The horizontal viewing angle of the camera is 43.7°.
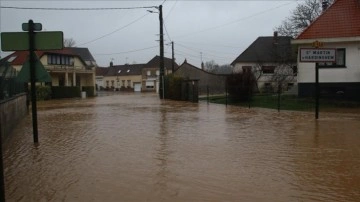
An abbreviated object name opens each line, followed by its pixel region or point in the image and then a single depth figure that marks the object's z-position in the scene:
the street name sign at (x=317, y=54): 16.62
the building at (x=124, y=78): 102.38
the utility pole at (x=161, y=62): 42.15
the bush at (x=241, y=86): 29.47
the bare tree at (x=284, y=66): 48.91
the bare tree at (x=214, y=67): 135.89
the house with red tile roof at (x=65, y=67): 61.25
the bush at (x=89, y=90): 63.99
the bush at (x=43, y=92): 50.44
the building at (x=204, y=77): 61.06
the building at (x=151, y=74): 96.94
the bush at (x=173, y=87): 37.75
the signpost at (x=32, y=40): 10.91
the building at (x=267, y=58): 49.97
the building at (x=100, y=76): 112.59
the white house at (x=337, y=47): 26.06
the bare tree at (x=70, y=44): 107.26
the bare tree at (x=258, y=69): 55.70
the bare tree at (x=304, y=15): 42.81
